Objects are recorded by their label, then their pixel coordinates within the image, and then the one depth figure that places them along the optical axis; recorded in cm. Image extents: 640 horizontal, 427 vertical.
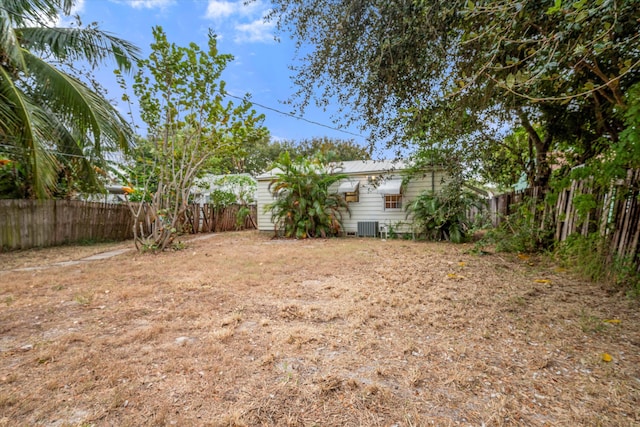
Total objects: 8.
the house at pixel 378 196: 848
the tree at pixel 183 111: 492
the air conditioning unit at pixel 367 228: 915
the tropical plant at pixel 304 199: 828
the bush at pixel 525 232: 467
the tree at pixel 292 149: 1969
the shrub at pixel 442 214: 681
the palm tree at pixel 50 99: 498
